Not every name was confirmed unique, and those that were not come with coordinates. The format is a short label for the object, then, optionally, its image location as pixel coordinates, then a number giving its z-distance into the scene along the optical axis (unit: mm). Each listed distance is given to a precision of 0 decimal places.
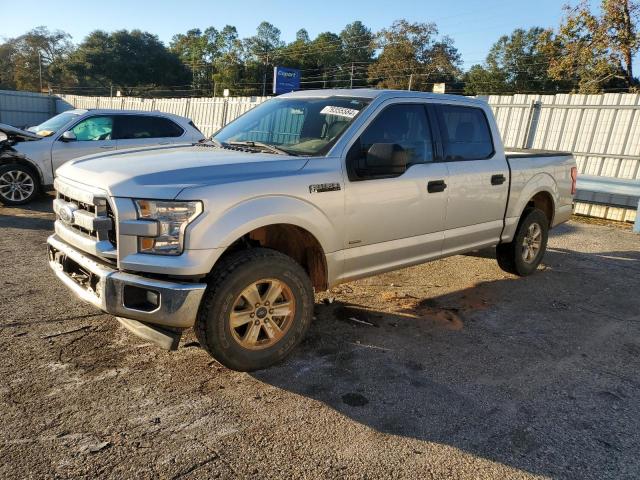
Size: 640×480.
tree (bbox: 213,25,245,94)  69188
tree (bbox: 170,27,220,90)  84000
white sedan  8461
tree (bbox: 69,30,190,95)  71438
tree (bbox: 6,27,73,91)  65812
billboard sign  23902
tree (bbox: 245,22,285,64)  78075
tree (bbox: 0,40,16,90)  67062
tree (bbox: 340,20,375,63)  80938
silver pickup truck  2920
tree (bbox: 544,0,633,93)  21188
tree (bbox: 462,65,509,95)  60375
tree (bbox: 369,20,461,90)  49969
